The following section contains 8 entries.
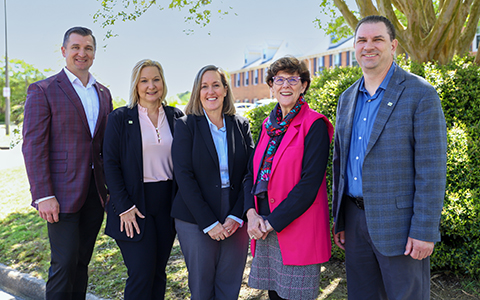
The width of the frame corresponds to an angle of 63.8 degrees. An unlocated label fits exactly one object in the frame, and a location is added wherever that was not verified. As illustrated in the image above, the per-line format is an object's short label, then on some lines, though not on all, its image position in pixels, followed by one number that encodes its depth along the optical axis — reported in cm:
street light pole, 2558
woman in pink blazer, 289
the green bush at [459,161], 372
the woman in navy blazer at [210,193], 318
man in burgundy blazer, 339
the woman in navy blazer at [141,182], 329
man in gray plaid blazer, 247
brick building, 3703
